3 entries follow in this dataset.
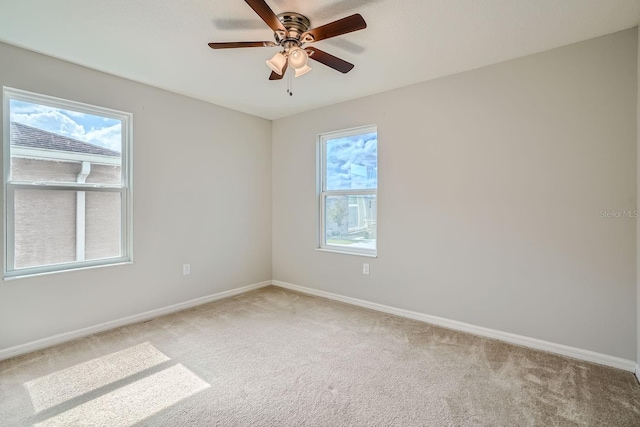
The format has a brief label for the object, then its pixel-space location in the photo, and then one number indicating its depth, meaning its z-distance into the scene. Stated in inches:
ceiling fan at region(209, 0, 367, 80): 67.9
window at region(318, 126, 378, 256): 140.6
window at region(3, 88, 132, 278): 96.9
